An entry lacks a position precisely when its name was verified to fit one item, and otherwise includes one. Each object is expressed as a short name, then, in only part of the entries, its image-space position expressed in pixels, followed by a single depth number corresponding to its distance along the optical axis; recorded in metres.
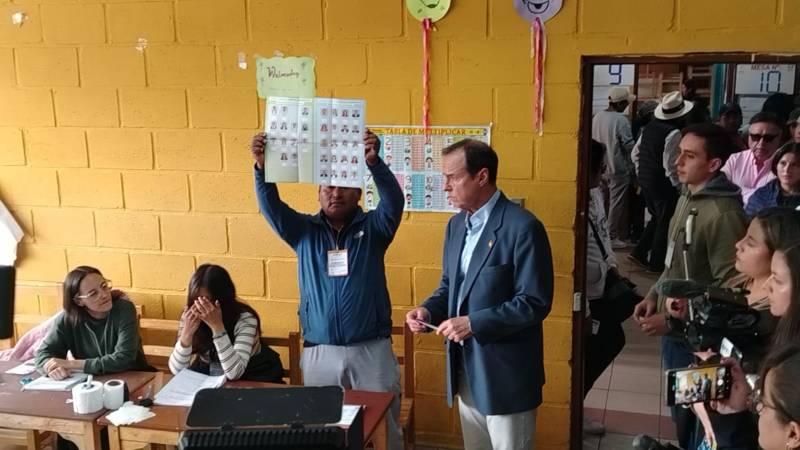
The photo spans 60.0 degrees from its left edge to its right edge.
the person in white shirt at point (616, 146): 6.72
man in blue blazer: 2.26
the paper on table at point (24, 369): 2.62
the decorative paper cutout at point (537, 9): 2.77
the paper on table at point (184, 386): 2.31
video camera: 1.89
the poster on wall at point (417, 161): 3.00
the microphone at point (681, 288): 2.12
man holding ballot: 2.60
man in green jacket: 2.54
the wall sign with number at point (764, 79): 6.34
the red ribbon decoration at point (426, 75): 2.91
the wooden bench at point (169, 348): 2.89
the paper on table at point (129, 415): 2.16
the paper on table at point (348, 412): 2.05
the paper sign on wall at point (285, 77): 3.04
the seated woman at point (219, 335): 2.56
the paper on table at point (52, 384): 2.44
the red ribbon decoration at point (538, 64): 2.79
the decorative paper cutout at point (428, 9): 2.88
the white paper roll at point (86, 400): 2.21
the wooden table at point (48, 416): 2.18
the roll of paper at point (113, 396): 2.25
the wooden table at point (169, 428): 2.10
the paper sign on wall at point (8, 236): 3.51
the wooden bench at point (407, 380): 2.89
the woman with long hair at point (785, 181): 2.96
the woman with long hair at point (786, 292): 1.79
